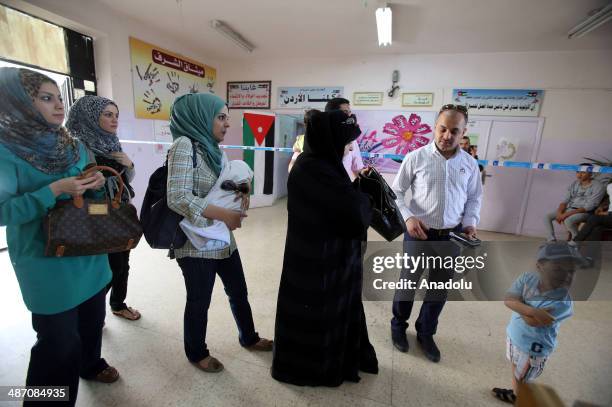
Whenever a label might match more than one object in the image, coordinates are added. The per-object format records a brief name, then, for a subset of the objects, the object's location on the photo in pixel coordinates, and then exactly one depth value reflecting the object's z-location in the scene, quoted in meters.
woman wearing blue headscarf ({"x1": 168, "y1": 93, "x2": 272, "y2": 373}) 1.13
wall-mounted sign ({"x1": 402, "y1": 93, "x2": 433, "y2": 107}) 4.56
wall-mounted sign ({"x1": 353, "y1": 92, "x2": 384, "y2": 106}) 4.79
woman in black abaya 1.09
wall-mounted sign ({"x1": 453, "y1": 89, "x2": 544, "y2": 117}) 4.15
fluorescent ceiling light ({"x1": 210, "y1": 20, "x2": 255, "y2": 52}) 3.75
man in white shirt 1.54
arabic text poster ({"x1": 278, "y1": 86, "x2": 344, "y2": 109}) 5.00
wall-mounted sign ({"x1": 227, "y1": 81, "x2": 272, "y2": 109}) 5.38
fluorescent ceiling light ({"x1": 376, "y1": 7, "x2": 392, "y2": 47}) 2.98
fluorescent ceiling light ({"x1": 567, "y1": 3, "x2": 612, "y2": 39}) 2.83
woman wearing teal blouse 0.91
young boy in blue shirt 1.12
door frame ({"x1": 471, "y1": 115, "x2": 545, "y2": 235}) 4.19
